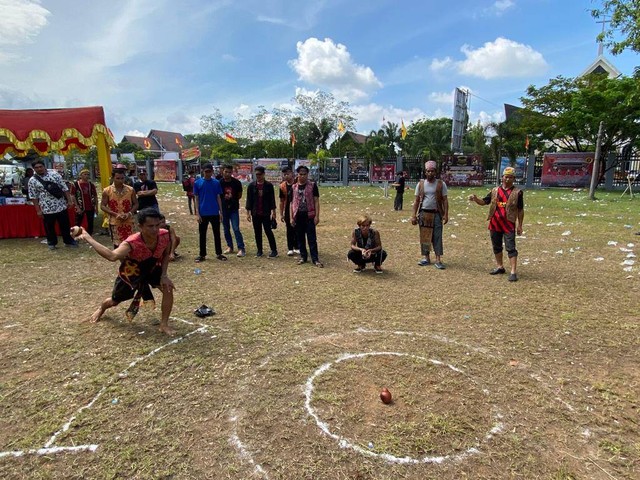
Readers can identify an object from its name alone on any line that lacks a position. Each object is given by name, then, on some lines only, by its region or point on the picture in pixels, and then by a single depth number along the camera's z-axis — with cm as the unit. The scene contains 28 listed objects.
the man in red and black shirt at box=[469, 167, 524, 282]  634
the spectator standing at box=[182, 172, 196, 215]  1394
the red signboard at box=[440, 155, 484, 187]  2864
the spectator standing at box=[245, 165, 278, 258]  791
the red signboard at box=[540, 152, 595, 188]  2542
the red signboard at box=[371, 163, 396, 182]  3020
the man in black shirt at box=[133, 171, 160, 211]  821
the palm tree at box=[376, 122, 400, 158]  5122
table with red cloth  1012
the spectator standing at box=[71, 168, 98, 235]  1000
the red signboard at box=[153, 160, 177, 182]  3784
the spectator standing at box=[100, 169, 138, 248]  692
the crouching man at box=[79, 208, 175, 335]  411
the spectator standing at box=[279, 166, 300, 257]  823
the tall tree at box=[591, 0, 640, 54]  900
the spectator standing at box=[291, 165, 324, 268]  732
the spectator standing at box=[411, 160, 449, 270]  709
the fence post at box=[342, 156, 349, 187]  3194
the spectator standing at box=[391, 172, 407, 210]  1513
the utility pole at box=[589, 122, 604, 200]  1868
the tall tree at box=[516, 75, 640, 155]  2415
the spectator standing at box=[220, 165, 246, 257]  808
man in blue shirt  770
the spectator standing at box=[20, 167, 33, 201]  1216
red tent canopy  1034
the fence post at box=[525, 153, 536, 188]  2724
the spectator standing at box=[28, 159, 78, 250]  872
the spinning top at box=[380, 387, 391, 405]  315
